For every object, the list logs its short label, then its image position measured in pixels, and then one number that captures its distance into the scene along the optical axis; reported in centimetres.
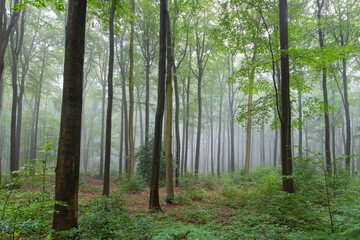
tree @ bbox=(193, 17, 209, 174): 1417
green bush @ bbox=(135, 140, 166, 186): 1285
